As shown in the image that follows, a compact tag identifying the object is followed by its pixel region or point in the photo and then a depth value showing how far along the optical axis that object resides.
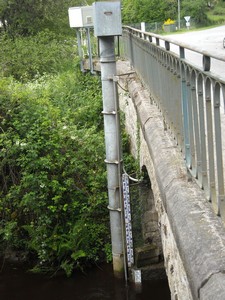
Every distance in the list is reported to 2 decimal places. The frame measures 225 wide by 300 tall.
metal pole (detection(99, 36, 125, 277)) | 7.57
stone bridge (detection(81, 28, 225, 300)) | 2.46
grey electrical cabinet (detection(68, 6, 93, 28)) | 14.27
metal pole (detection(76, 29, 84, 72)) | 15.52
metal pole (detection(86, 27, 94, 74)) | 14.32
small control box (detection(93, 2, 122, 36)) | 6.84
